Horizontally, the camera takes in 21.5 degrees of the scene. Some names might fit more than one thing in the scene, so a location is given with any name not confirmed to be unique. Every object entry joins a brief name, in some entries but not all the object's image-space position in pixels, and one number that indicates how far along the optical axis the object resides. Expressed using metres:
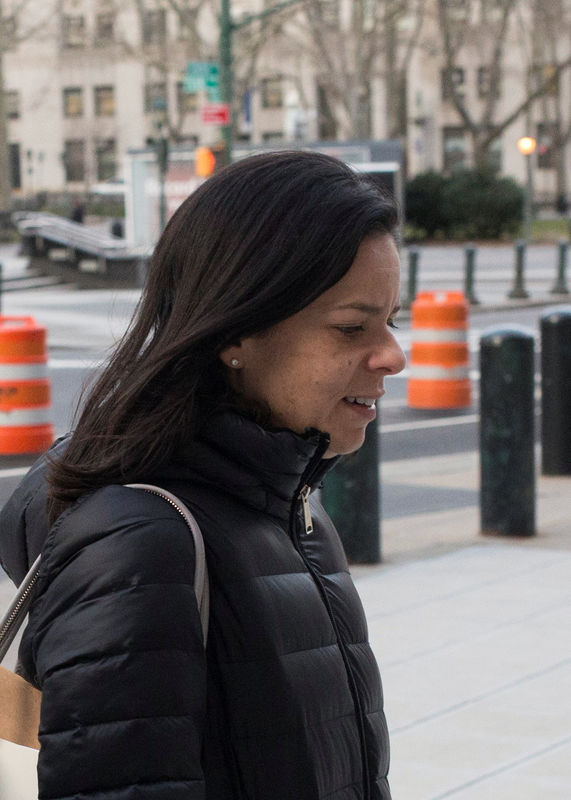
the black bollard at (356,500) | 7.38
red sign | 25.02
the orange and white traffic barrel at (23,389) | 11.11
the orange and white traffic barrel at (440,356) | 14.29
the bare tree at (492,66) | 56.33
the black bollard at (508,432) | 8.02
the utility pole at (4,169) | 61.75
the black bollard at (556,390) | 9.96
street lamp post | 39.88
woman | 1.52
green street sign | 24.94
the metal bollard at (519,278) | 27.84
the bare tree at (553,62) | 58.10
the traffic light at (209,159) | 24.86
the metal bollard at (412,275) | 24.55
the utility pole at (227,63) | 25.31
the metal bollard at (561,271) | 29.05
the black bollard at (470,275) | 26.08
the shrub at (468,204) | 51.53
